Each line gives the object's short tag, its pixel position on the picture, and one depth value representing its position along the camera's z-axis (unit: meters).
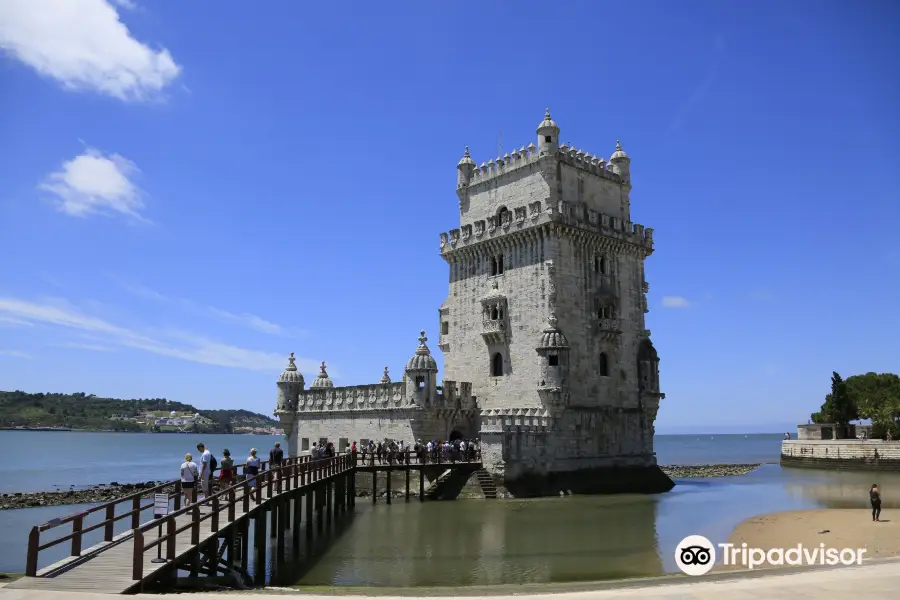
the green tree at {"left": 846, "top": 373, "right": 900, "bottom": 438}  70.56
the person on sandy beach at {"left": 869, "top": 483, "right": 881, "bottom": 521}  27.50
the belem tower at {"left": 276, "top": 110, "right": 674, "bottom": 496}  37.94
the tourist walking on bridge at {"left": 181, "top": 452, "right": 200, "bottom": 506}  19.25
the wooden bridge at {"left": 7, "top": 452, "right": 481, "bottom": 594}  12.66
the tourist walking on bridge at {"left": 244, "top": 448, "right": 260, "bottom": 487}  23.77
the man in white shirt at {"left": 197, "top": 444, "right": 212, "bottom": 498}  19.30
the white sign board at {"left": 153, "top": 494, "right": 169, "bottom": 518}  16.31
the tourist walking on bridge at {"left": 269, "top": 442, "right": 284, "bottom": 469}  28.06
